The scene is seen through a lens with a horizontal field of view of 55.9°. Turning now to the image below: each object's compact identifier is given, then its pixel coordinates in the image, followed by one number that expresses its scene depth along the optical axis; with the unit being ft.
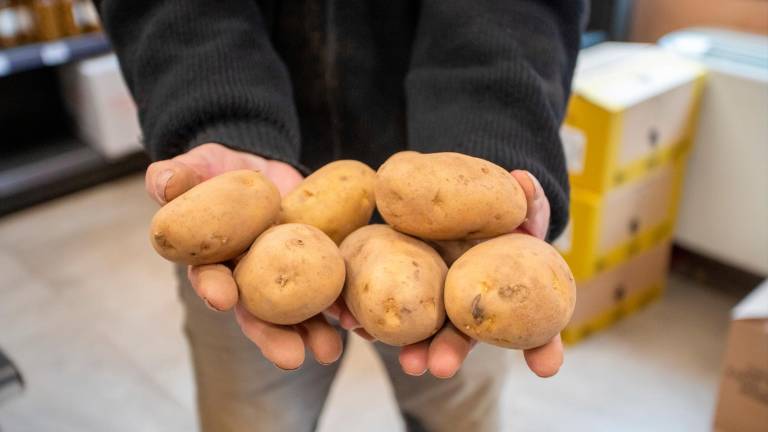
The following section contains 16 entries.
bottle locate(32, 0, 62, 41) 7.16
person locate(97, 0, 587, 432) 2.51
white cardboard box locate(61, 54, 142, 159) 7.54
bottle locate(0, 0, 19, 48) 6.94
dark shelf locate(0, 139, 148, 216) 7.38
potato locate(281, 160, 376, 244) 2.33
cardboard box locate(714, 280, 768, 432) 4.17
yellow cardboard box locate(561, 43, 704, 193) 4.91
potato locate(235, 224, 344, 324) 1.99
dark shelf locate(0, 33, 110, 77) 6.98
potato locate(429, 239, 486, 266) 2.31
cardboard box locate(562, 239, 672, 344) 5.42
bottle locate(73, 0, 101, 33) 7.54
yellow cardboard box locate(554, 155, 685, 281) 5.16
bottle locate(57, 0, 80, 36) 7.32
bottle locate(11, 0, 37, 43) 7.08
